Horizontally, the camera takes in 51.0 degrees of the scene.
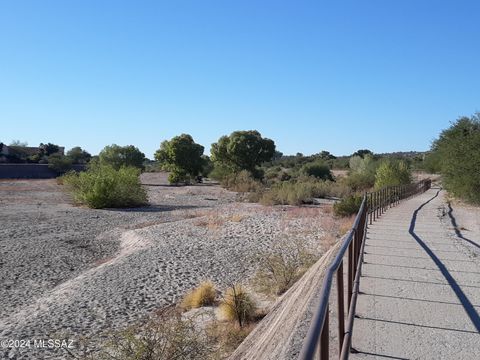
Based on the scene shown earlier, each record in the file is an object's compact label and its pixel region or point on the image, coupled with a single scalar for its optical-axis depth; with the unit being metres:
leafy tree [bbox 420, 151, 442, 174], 40.22
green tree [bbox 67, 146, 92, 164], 120.51
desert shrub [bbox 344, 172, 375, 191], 50.75
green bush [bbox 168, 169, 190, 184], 73.50
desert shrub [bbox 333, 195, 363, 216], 26.59
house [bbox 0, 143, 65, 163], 114.53
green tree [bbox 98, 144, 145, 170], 85.31
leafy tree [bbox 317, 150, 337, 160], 140.24
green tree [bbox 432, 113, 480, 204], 26.66
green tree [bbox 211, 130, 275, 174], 69.50
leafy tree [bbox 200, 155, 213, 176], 78.20
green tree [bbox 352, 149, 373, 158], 129.68
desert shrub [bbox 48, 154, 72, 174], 96.00
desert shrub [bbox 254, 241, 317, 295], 12.03
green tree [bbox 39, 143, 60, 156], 131.25
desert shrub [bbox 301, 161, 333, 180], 67.69
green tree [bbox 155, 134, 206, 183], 73.50
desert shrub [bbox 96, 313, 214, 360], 6.73
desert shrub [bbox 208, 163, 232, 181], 68.88
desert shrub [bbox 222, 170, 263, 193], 56.41
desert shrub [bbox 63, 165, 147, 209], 40.03
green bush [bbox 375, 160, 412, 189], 40.25
